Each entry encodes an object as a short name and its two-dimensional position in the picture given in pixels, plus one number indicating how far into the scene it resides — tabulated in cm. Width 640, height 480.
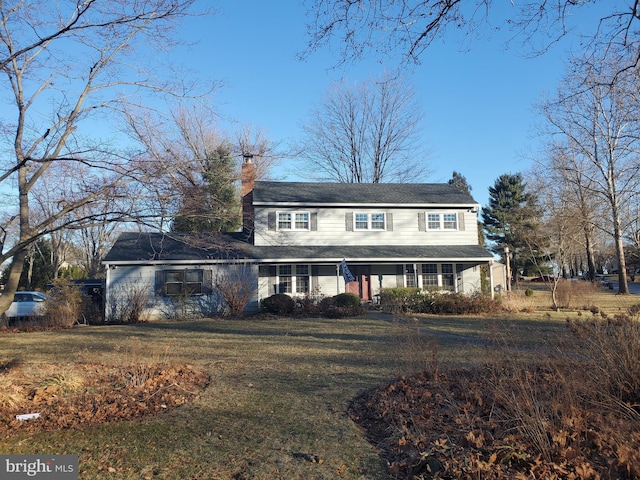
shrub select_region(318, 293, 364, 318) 1905
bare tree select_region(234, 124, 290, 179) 3520
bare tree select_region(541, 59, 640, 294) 3112
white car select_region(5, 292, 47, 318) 2006
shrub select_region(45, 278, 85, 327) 1797
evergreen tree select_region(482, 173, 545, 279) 4829
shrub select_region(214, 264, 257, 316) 2045
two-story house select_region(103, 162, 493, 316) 2114
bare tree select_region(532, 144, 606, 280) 3269
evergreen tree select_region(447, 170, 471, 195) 5986
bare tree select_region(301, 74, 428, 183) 3838
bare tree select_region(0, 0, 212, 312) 657
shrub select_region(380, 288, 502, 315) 1948
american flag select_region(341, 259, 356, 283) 1891
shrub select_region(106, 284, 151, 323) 1991
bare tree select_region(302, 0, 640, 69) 555
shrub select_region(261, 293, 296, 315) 2014
